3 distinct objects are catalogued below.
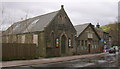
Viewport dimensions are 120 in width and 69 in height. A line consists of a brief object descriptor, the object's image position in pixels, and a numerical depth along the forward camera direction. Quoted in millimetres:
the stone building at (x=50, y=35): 24219
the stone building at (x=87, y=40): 31775
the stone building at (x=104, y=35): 51316
